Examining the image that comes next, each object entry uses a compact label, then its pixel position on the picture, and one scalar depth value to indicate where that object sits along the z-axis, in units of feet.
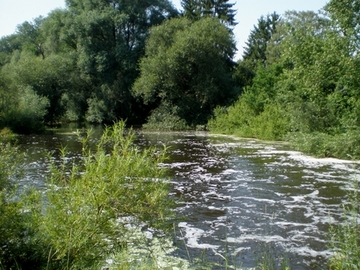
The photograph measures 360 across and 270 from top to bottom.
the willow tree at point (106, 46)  124.36
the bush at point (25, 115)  85.84
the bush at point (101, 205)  12.96
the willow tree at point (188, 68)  108.99
